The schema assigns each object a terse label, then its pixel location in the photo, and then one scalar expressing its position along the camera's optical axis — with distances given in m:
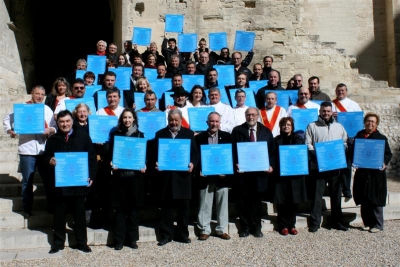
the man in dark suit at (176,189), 5.57
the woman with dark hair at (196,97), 6.54
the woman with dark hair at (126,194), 5.45
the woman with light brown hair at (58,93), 6.45
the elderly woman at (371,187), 6.10
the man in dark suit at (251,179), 5.81
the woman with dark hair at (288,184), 5.94
